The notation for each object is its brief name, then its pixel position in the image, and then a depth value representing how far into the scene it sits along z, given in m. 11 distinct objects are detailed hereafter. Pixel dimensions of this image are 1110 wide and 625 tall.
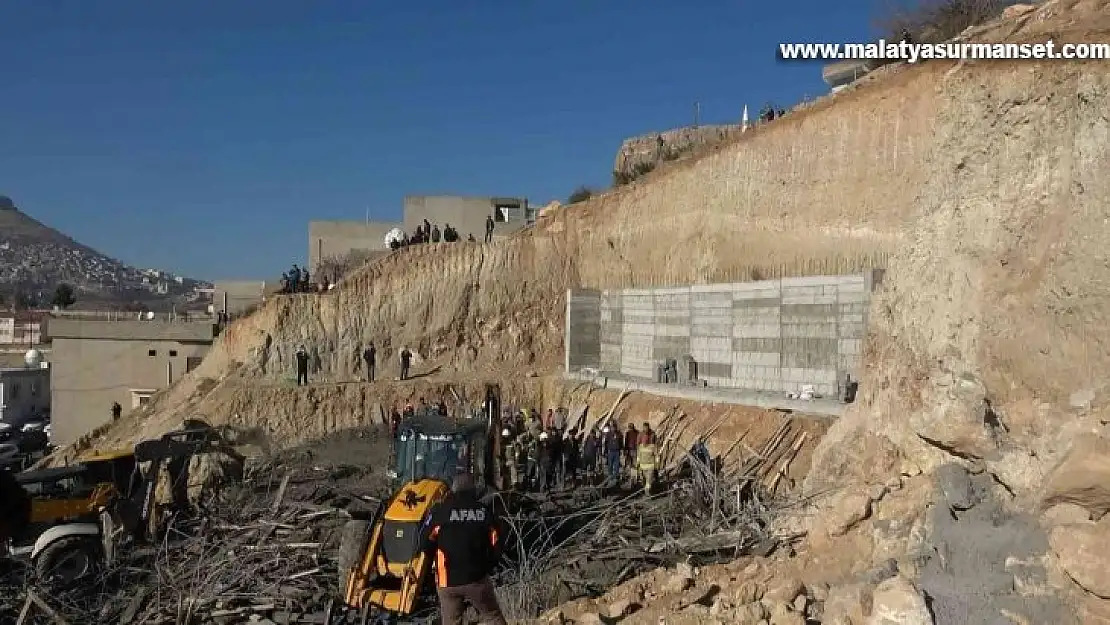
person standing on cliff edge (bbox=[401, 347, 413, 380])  23.02
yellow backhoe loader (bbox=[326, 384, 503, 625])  7.59
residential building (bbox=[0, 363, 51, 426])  34.81
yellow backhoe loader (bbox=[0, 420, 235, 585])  10.26
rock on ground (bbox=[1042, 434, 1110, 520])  4.62
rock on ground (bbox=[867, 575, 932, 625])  4.87
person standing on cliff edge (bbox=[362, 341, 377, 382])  23.09
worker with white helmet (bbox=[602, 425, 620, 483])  13.69
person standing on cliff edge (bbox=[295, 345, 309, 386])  21.75
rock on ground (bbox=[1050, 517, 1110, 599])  4.45
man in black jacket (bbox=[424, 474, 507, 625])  6.02
